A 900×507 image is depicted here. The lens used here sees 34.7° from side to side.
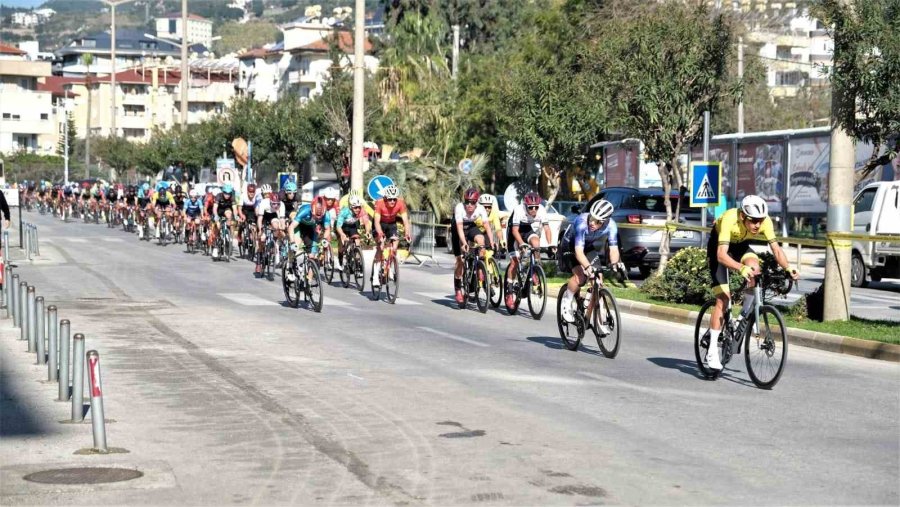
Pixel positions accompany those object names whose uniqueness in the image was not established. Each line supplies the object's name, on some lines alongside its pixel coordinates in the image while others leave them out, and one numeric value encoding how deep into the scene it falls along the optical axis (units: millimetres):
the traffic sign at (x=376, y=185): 30417
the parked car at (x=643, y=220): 28688
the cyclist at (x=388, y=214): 22219
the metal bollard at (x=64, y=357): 11219
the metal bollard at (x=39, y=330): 13500
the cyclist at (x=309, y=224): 22234
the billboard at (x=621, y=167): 44719
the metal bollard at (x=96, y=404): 9000
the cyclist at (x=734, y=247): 12430
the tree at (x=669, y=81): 24922
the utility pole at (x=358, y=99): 34266
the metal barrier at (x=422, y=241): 35562
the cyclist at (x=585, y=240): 15070
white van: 27297
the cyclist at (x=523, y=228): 19734
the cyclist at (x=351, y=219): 24906
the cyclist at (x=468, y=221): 20328
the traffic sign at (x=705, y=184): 23306
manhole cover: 8484
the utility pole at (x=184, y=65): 56625
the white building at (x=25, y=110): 138000
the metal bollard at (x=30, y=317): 14656
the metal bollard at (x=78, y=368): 10172
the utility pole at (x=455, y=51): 62803
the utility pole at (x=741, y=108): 47156
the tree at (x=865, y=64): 19234
